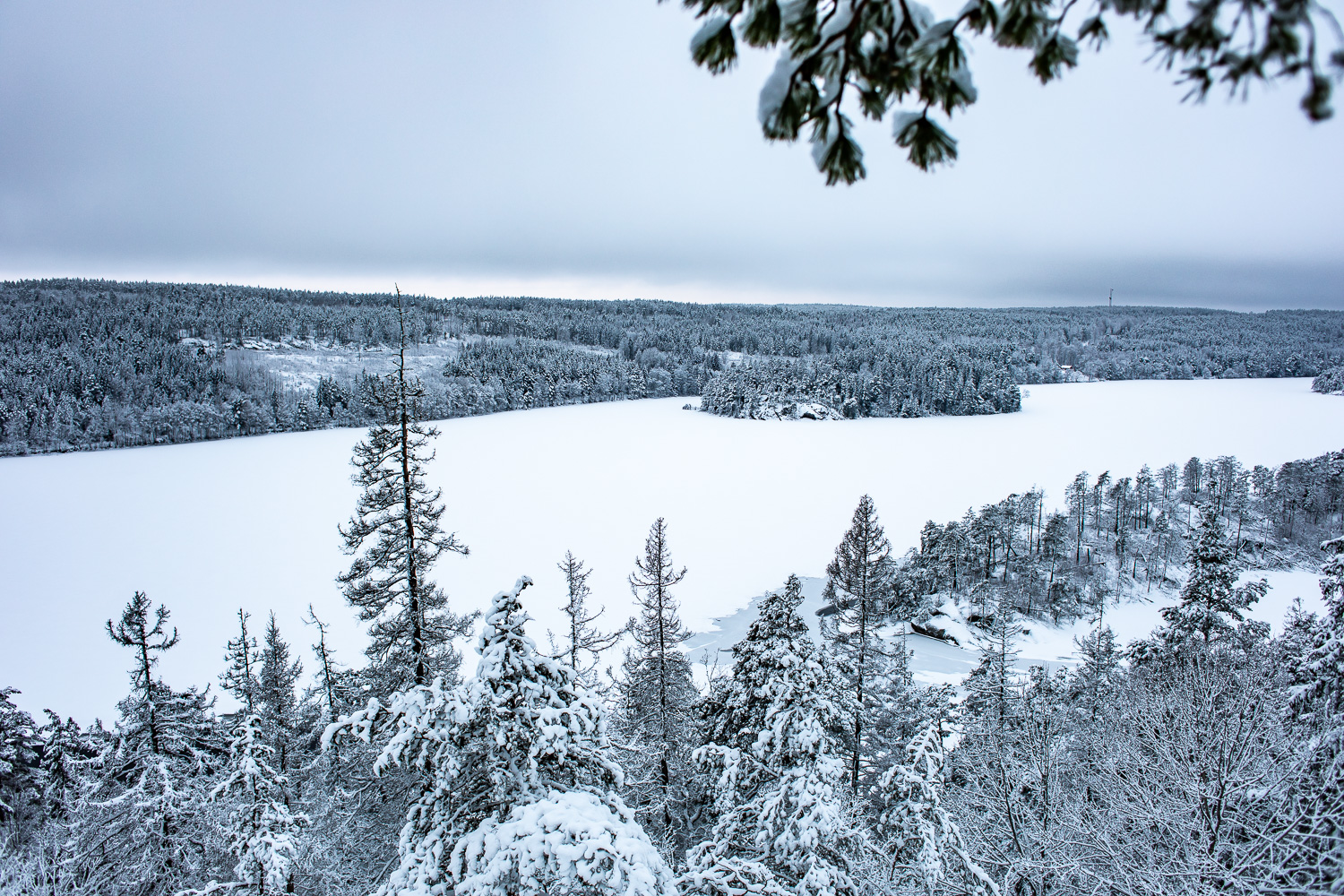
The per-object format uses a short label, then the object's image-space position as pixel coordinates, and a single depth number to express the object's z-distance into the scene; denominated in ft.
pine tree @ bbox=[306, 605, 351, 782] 58.95
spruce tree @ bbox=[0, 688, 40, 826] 49.67
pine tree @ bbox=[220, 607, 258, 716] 57.61
